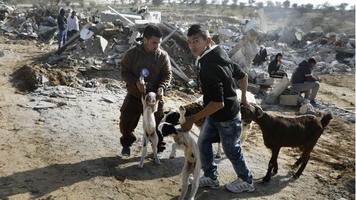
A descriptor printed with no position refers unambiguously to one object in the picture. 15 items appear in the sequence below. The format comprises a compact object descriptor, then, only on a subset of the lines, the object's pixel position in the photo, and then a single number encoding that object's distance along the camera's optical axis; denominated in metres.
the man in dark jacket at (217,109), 2.88
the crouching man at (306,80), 9.30
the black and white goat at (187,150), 2.91
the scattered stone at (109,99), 7.42
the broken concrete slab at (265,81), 10.42
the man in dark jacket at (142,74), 4.06
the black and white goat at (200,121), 4.98
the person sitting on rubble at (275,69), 10.63
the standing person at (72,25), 13.09
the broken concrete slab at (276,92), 9.26
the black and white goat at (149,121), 3.81
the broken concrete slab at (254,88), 10.16
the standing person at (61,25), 12.54
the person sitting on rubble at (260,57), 15.25
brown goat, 4.05
